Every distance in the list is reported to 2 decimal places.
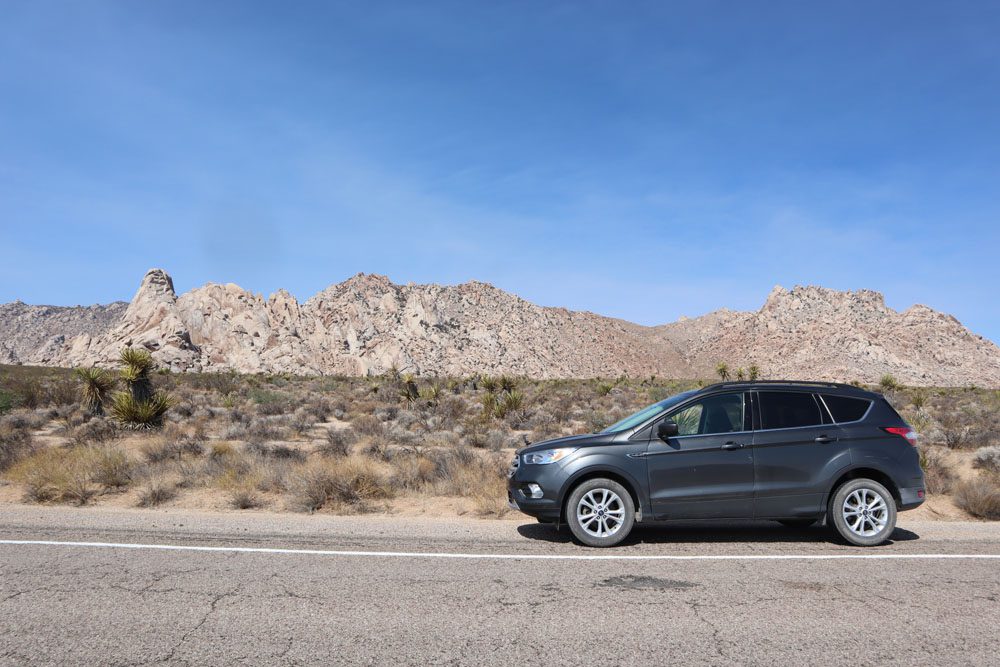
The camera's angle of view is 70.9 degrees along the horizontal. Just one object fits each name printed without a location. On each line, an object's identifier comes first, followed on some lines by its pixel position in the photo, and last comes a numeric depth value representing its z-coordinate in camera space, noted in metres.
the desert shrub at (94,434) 17.12
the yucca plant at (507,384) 30.60
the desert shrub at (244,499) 11.02
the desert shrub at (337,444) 16.23
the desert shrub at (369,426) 20.64
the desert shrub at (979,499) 10.62
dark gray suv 7.88
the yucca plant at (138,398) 20.42
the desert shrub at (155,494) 11.07
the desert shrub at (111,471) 12.04
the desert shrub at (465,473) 11.91
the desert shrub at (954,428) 19.13
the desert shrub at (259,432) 19.97
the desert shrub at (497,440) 18.71
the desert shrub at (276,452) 15.37
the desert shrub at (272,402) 28.39
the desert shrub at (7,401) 24.34
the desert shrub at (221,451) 14.85
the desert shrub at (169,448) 14.65
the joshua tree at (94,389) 23.50
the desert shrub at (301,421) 22.01
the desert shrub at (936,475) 12.32
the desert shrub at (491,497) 10.39
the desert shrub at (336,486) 10.91
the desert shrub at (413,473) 12.26
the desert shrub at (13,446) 13.35
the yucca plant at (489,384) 29.58
